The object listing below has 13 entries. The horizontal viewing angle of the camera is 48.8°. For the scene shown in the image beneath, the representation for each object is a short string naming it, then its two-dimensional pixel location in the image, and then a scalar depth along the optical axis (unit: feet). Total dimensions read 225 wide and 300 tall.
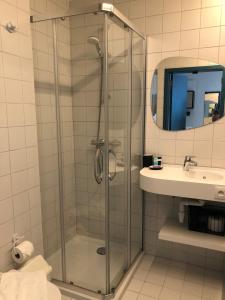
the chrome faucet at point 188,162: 7.05
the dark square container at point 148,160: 7.49
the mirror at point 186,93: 6.82
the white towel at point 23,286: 4.16
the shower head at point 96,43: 5.58
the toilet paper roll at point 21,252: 5.65
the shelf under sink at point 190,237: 6.38
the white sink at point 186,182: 5.84
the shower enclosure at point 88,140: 5.84
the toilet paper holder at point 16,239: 5.83
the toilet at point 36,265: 5.76
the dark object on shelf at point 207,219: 6.75
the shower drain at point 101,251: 6.38
